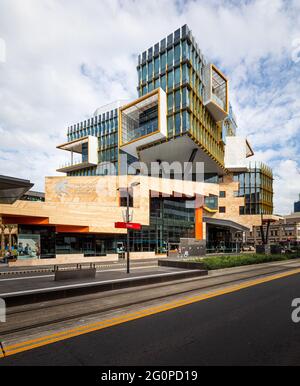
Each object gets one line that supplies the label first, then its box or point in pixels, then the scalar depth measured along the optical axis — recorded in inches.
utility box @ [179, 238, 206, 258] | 1382.8
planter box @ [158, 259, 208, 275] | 798.5
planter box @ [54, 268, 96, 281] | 582.6
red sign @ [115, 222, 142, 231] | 693.3
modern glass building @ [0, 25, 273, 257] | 1342.3
